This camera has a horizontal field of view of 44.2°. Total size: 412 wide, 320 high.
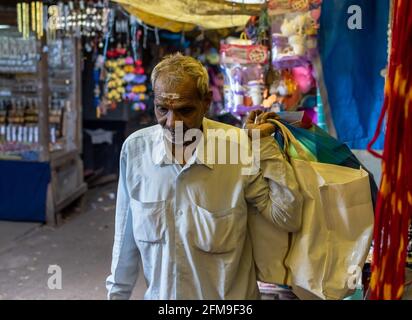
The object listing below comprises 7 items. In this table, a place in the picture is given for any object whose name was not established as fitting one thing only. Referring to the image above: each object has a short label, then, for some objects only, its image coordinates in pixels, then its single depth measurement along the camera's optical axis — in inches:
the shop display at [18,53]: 211.5
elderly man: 55.4
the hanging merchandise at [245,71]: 134.6
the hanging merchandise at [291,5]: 110.7
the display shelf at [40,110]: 213.5
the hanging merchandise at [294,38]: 110.3
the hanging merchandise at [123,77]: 279.6
